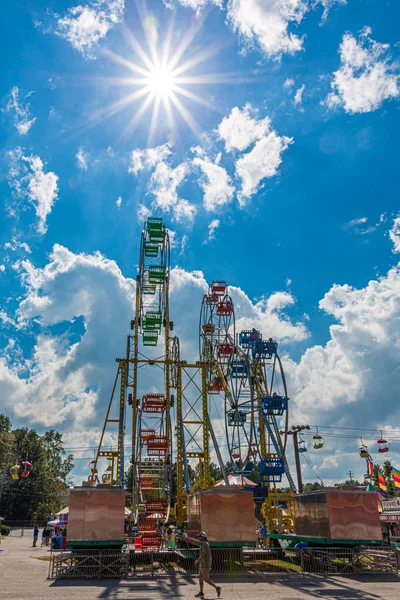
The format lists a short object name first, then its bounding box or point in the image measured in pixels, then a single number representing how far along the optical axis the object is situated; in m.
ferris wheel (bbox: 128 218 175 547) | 34.28
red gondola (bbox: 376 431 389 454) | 37.46
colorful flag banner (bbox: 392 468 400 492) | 31.40
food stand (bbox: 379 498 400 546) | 26.69
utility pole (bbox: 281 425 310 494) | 36.41
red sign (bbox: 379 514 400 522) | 26.27
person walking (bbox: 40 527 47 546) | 33.96
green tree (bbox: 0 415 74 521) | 73.50
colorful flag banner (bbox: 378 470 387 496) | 35.35
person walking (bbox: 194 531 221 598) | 12.41
